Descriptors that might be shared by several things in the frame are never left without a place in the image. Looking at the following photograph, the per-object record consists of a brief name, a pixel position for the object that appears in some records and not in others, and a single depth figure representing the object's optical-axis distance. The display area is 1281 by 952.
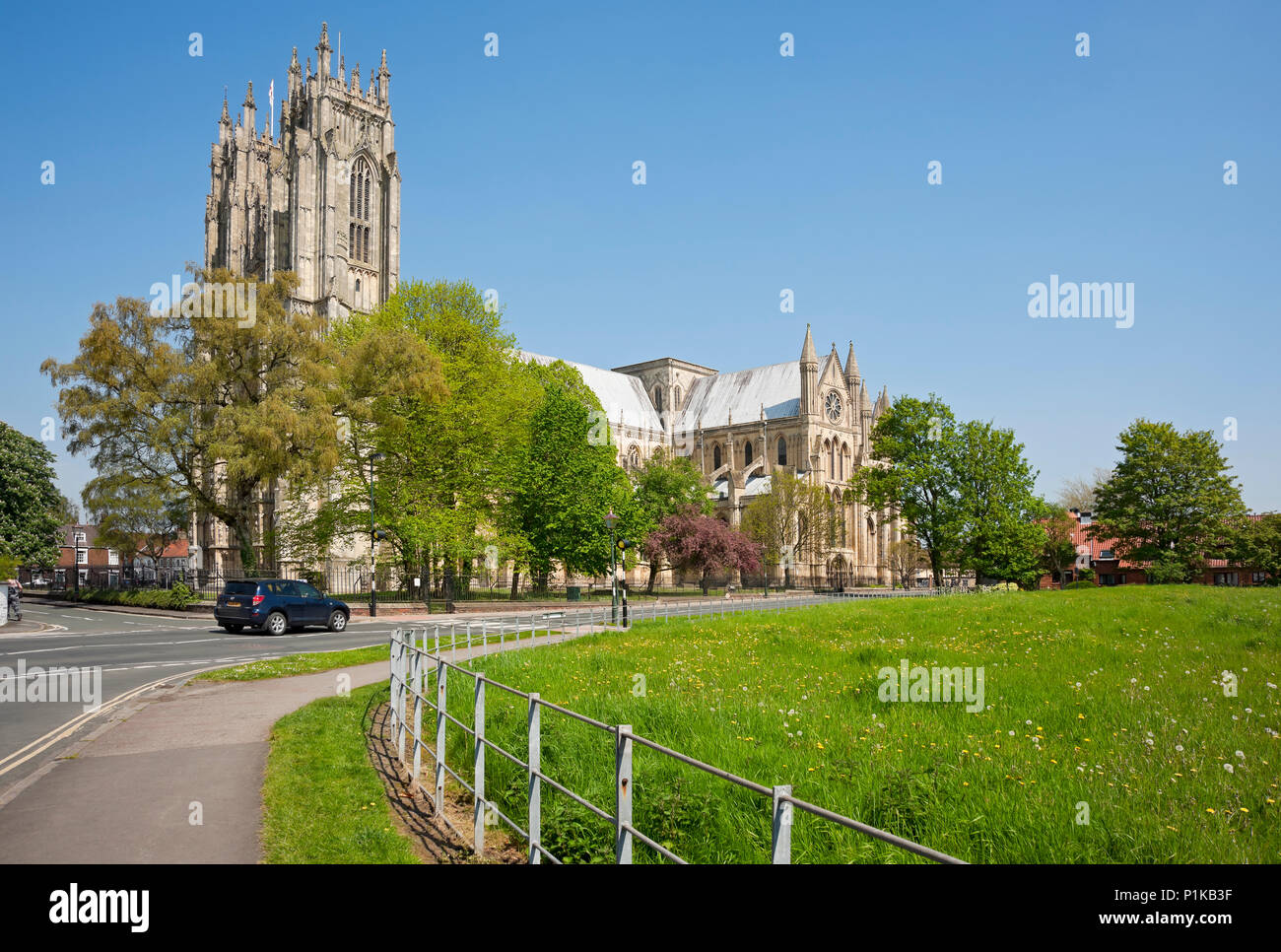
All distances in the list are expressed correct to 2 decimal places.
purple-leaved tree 60.66
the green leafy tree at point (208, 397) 36.62
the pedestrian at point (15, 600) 32.10
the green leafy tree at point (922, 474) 52.25
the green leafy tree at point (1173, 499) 55.65
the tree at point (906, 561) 83.25
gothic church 71.19
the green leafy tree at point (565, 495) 45.94
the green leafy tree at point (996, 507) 49.84
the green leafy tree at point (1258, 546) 57.84
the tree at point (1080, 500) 88.56
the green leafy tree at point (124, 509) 38.00
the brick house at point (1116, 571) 68.25
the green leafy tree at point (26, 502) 58.00
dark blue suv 25.12
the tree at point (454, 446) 40.25
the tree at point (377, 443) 38.94
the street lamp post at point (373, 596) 34.06
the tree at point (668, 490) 62.56
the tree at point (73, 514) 118.54
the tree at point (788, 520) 71.69
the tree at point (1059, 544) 71.25
